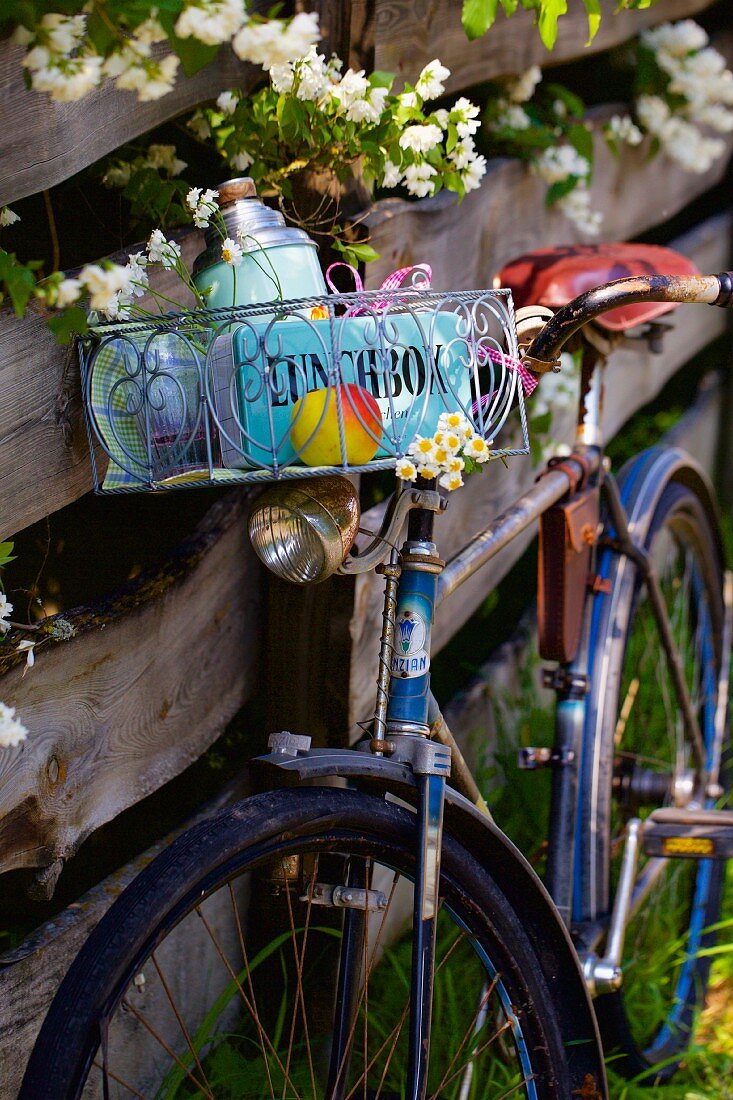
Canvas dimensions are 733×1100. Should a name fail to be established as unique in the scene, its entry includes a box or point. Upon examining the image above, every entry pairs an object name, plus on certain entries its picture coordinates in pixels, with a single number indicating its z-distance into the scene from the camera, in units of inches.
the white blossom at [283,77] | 110.0
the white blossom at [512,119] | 134.9
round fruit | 102.0
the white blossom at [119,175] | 114.0
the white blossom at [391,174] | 113.1
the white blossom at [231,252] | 104.8
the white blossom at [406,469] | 102.2
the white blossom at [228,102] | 112.7
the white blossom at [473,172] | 112.8
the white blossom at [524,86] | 134.4
